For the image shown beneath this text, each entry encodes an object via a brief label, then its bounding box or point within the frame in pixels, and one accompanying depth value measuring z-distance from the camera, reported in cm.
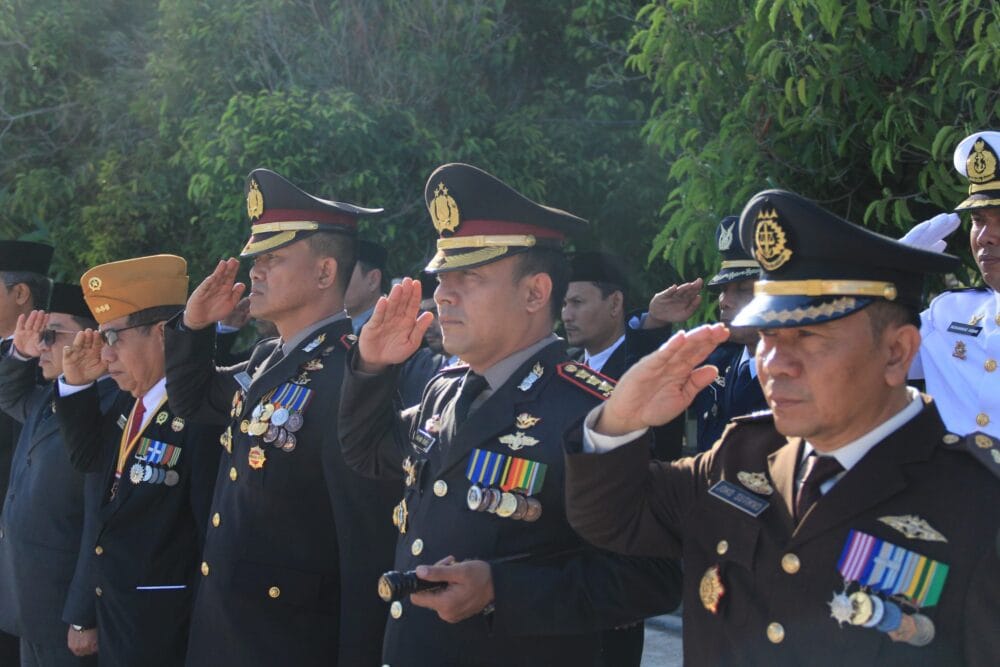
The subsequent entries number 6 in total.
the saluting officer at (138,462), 435
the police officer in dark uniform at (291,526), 371
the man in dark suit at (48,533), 462
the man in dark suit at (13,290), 621
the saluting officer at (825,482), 202
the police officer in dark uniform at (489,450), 284
